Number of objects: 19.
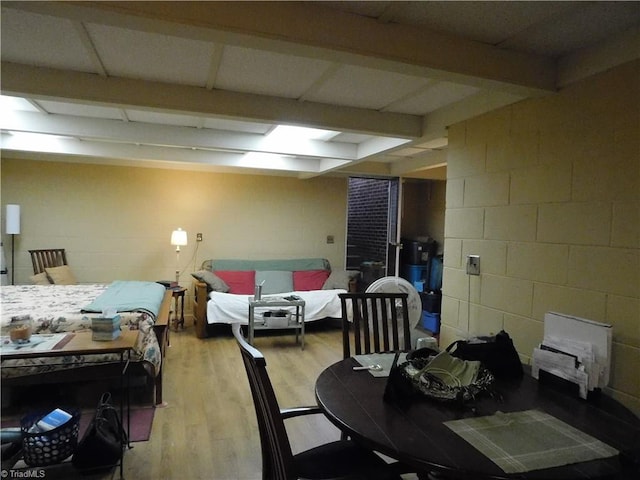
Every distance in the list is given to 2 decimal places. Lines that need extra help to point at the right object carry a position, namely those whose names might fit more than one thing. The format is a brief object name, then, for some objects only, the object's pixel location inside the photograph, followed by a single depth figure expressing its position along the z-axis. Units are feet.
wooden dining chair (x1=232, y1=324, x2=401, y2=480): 3.90
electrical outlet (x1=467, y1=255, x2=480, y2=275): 7.59
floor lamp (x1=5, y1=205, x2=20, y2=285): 14.74
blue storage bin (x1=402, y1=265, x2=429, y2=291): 18.34
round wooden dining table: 3.32
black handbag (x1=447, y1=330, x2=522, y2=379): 5.39
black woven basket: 6.49
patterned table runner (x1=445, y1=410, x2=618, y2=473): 3.44
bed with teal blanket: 8.48
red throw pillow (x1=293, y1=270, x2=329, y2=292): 17.80
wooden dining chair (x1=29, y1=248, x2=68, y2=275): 15.26
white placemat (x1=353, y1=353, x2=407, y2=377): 5.45
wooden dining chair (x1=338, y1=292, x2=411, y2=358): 7.01
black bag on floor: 6.63
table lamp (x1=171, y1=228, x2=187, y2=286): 16.14
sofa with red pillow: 14.94
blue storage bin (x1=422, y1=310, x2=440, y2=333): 16.33
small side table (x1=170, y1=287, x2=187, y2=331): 15.48
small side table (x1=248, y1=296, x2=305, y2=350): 13.96
